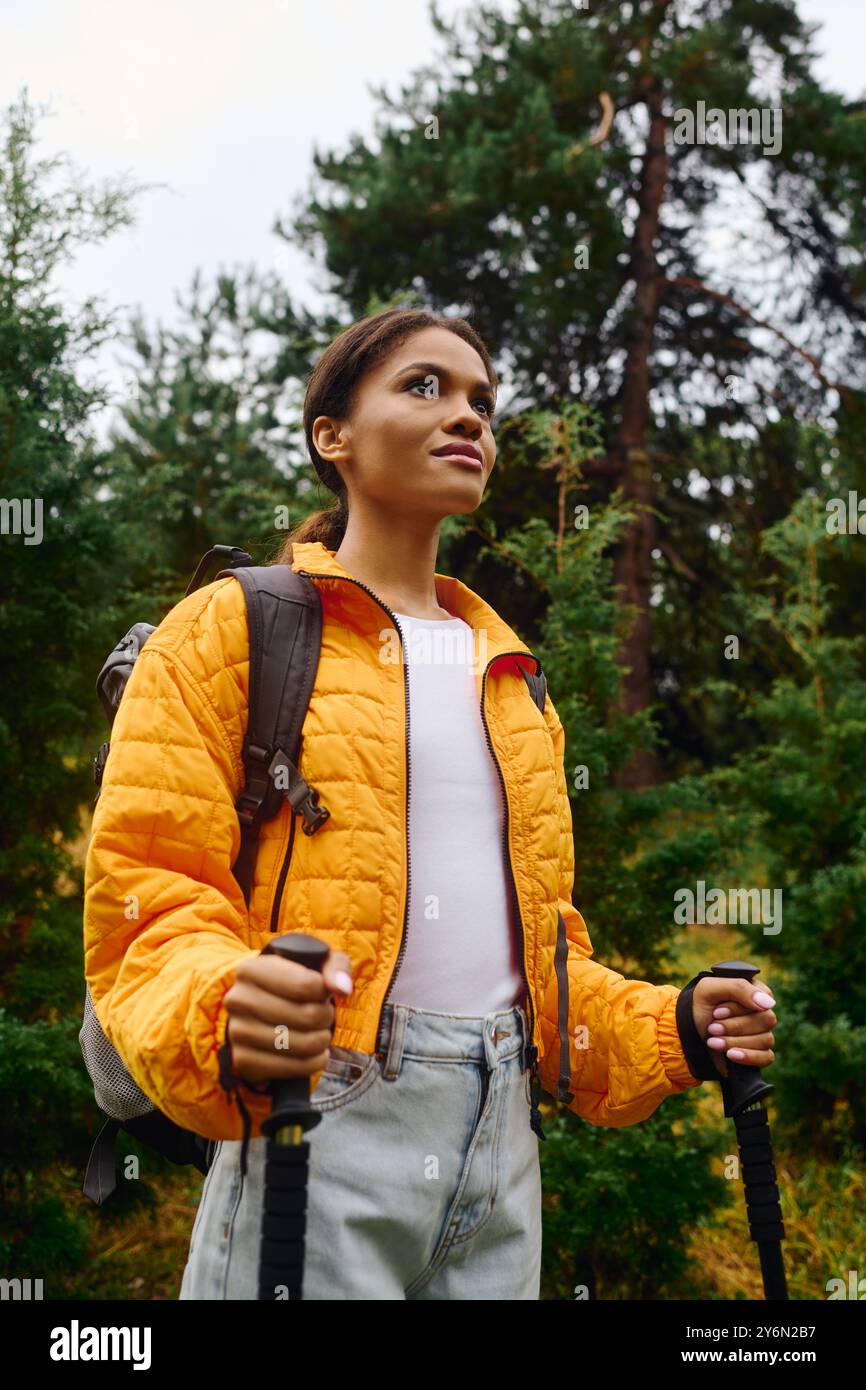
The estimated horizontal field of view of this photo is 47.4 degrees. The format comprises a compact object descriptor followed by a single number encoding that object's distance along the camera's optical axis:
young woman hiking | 1.29
